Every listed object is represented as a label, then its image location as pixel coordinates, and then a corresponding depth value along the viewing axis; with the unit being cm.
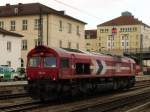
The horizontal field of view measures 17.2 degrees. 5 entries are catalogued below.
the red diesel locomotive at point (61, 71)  2633
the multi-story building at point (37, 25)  8500
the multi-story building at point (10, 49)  6988
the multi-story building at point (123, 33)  14850
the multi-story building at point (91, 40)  16438
